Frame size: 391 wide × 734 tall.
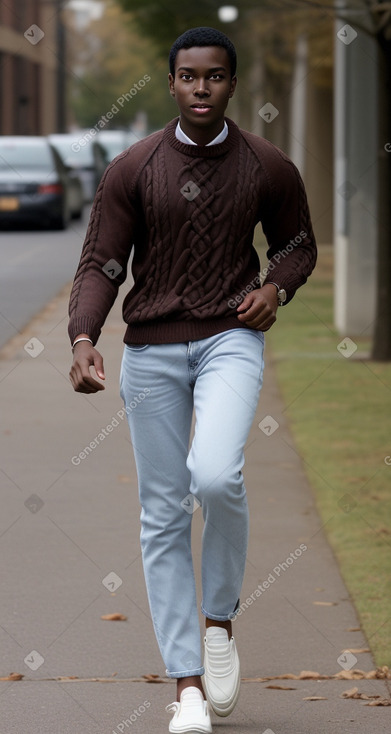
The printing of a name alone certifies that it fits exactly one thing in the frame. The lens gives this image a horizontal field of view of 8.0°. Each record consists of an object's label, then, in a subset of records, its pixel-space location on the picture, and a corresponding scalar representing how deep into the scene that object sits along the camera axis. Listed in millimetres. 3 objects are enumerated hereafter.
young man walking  7129
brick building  100437
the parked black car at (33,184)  51094
